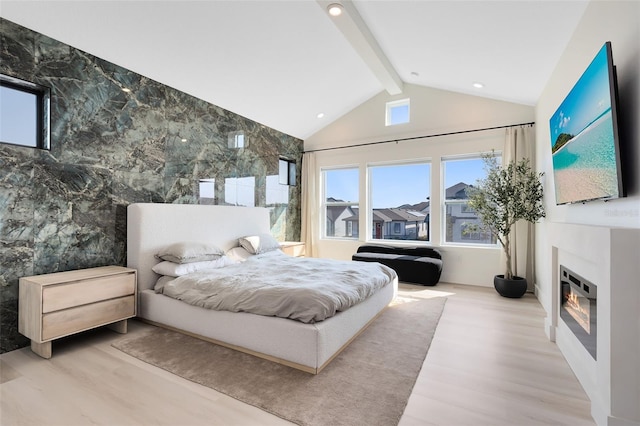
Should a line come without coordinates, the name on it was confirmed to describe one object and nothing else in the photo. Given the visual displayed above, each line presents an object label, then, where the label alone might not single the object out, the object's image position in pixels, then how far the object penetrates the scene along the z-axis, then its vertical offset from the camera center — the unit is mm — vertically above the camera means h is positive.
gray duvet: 2332 -658
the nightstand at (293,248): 5191 -608
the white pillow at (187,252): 3199 -424
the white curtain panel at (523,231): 4402 -242
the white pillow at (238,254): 4113 -557
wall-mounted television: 1714 +535
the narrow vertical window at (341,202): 6156 +267
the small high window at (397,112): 5512 +1941
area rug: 1775 -1166
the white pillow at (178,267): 3131 -581
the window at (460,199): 4969 +272
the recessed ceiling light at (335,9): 2987 +2117
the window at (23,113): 2545 +909
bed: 2230 -883
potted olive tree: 4031 +164
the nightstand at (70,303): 2354 -766
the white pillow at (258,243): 4288 -429
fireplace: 1876 -675
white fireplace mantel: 1503 -587
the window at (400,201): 5422 +264
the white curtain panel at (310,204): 6289 +226
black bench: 4652 -753
